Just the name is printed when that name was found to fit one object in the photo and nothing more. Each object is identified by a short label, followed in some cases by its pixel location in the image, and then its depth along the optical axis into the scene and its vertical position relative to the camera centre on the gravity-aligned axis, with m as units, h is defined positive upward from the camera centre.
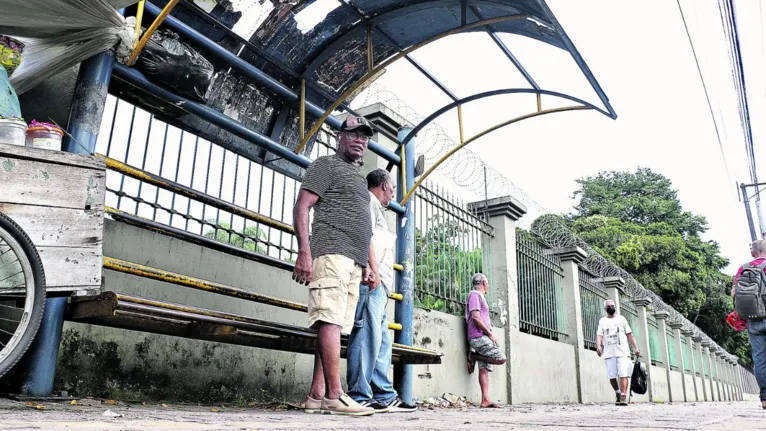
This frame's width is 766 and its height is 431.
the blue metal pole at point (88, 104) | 3.08 +1.38
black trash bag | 3.56 +1.84
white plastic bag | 2.96 +1.71
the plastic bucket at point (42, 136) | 2.82 +1.08
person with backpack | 5.83 +0.78
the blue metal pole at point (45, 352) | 2.73 +0.10
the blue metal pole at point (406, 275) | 5.08 +0.91
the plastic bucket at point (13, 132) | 2.69 +1.05
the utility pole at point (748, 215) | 17.94 +5.03
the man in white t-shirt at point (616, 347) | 8.42 +0.54
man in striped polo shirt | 3.22 +0.71
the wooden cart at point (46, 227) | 2.48 +0.63
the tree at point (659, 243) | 28.42 +7.00
